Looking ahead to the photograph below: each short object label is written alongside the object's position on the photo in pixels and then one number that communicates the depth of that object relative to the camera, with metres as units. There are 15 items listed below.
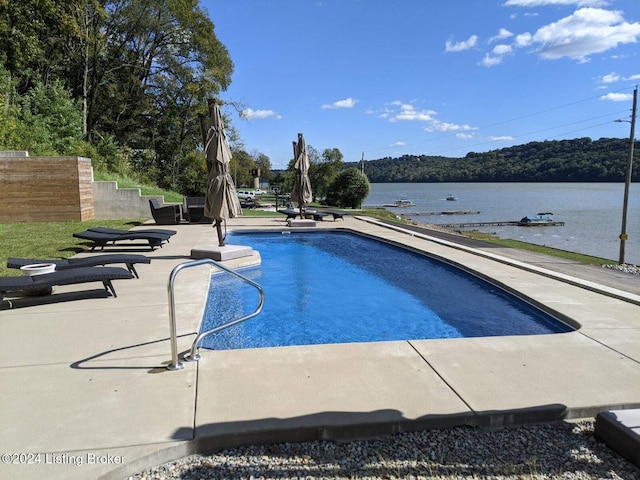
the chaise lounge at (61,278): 4.95
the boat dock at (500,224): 43.72
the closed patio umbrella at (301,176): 14.64
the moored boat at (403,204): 72.36
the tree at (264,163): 93.41
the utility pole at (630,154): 20.52
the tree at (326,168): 49.38
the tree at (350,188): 41.16
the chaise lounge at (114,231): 9.06
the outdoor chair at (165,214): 14.16
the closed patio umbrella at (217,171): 8.17
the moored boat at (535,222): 45.22
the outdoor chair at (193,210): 15.09
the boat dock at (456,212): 58.90
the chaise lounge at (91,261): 6.07
